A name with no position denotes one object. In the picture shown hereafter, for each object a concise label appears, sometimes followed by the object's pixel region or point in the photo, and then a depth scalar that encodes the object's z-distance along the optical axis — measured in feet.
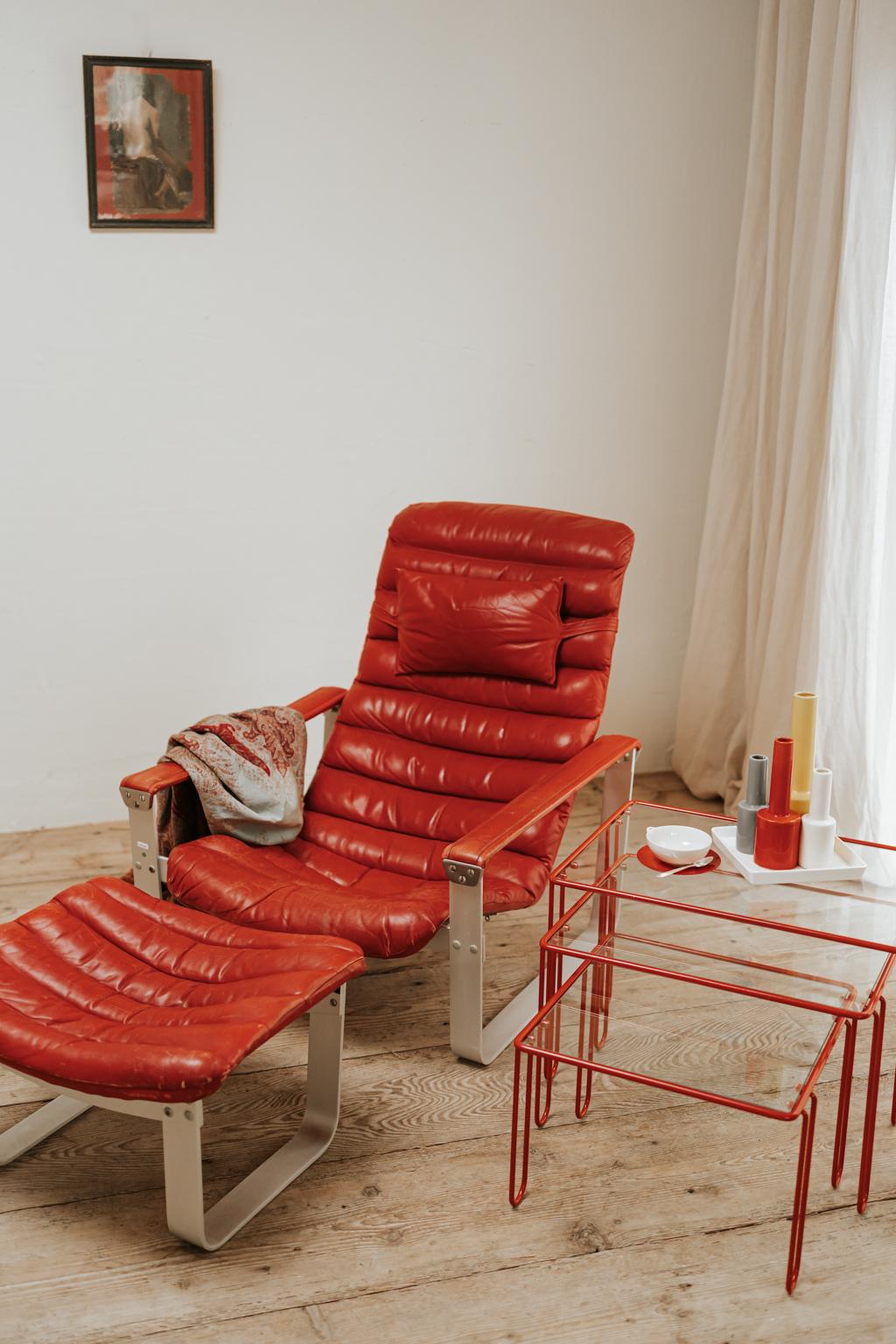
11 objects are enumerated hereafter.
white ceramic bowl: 7.32
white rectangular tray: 7.00
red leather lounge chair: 8.13
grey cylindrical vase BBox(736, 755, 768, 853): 7.20
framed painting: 10.38
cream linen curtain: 9.73
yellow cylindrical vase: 6.99
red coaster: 7.32
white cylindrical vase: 6.97
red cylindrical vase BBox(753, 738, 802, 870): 6.98
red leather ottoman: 6.05
